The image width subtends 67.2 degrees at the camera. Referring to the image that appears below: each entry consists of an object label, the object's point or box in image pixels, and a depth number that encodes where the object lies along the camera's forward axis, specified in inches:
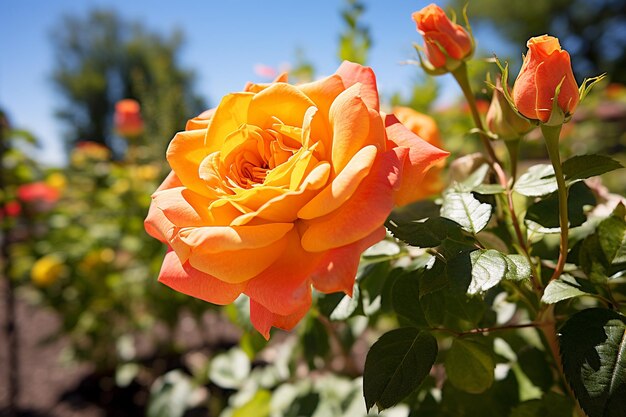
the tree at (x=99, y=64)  591.2
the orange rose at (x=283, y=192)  12.0
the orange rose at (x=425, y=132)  26.3
